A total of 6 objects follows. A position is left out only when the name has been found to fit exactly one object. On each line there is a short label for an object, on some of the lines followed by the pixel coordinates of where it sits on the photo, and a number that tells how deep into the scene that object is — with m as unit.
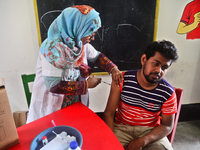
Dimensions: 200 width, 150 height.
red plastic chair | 1.02
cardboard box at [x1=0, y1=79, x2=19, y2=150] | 0.54
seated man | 0.94
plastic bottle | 0.47
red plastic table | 0.63
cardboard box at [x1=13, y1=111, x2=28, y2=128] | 1.61
